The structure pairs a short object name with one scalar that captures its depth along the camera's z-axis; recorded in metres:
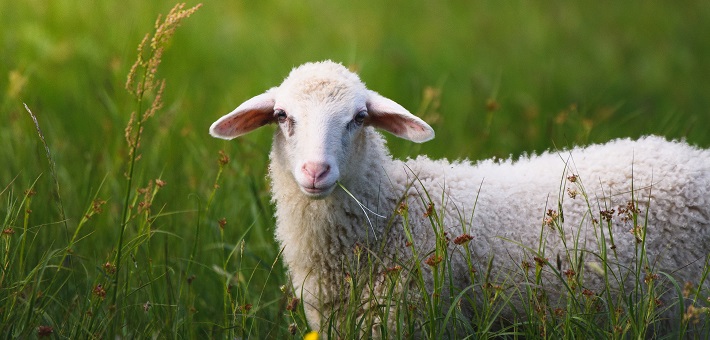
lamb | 7.29
